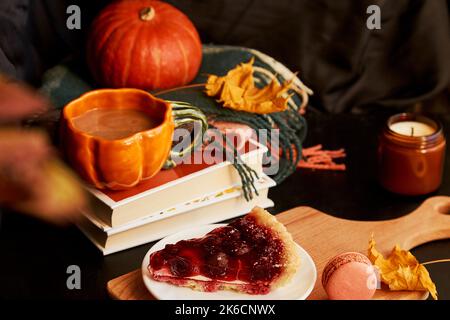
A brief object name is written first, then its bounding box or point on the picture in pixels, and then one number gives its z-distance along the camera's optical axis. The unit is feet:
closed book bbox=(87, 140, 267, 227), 3.30
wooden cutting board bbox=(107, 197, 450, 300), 3.30
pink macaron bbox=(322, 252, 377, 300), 2.75
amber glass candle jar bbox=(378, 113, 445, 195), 3.86
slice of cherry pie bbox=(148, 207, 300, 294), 2.79
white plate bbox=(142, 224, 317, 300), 2.74
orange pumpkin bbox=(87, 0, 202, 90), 4.44
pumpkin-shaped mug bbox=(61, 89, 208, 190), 3.25
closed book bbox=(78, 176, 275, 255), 3.33
